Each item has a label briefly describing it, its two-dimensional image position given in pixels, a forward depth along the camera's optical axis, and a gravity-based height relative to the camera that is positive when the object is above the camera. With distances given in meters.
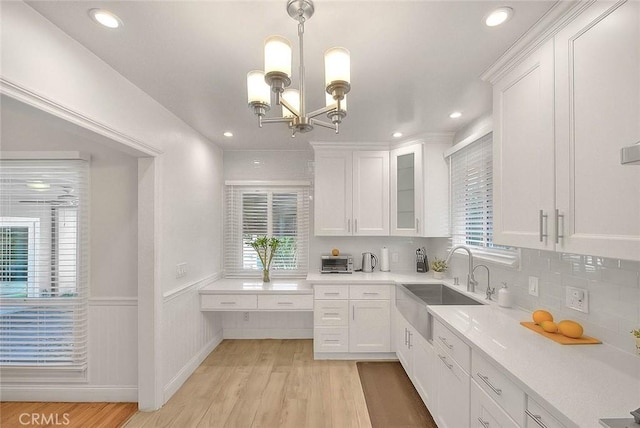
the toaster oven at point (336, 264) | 3.65 -0.58
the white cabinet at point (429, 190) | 3.31 +0.30
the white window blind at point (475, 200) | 2.51 +0.16
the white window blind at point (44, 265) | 2.52 -0.41
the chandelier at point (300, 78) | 1.16 +0.58
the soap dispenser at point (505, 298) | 2.14 -0.58
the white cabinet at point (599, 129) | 1.06 +0.35
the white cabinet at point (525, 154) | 1.45 +0.35
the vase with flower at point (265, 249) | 3.80 -0.43
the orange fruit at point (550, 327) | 1.58 -0.59
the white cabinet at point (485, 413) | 1.27 -0.90
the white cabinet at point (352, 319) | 3.23 -1.11
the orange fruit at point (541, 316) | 1.69 -0.57
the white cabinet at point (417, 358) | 2.19 -1.21
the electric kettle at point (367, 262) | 3.75 -0.57
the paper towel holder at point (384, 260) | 3.77 -0.54
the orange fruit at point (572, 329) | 1.50 -0.57
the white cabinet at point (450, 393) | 1.63 -1.06
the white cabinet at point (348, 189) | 3.62 +0.34
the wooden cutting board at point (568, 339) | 1.47 -0.62
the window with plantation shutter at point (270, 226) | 4.05 -0.12
